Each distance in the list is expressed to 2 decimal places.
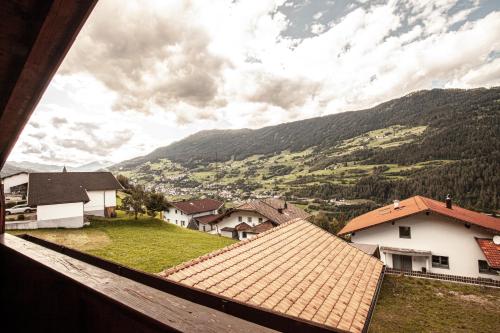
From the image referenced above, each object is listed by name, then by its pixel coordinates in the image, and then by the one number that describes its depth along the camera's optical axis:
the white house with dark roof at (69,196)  30.84
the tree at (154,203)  38.32
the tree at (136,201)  37.19
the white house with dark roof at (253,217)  44.19
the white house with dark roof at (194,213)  60.06
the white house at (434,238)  24.39
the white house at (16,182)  39.38
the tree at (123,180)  61.74
